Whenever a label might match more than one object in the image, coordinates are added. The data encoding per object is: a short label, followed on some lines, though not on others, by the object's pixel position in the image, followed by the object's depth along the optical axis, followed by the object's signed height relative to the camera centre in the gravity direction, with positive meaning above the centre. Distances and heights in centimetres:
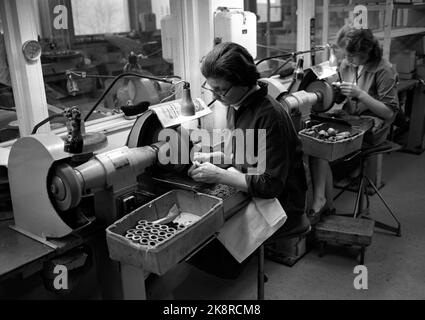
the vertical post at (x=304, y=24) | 314 +2
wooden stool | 232 -107
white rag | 145 -64
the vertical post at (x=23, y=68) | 159 -11
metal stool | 254 -96
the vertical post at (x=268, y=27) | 363 +1
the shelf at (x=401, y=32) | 351 -8
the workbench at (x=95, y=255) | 122 -59
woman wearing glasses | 141 -32
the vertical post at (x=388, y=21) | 308 +1
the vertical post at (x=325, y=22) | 321 +2
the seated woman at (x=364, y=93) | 248 -39
